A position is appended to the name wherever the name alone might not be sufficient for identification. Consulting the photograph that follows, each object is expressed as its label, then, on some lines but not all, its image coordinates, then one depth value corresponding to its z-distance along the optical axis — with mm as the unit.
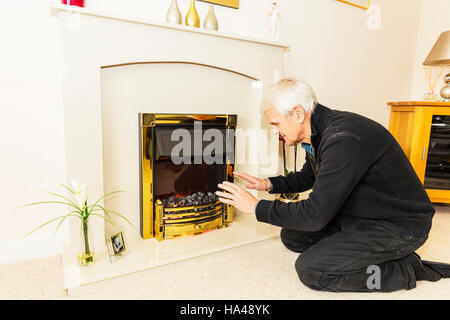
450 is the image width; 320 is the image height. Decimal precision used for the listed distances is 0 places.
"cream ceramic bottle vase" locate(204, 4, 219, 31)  1770
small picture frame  1515
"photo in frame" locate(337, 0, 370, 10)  2652
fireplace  1724
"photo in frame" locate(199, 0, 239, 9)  1943
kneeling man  1275
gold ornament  1700
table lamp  2682
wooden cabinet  2643
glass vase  1464
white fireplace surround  1415
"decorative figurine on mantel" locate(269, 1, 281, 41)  2035
